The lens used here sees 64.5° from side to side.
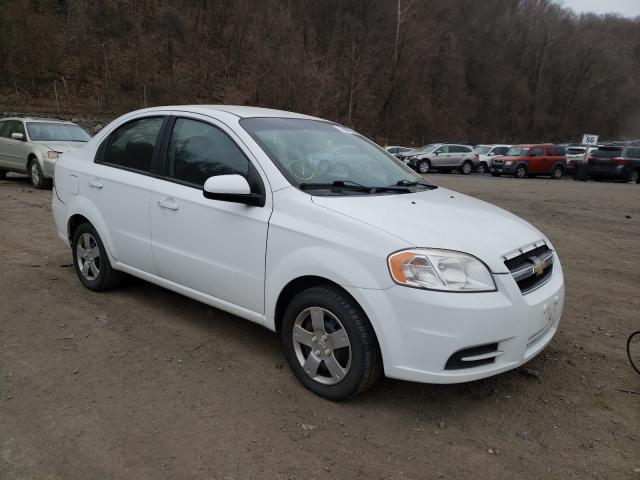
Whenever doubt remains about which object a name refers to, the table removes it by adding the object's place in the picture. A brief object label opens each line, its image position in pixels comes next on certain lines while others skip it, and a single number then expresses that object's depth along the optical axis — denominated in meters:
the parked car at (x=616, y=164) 21.86
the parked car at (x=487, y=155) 29.28
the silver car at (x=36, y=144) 11.16
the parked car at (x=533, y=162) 25.38
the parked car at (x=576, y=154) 24.79
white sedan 2.71
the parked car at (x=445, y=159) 28.16
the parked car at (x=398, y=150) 30.90
